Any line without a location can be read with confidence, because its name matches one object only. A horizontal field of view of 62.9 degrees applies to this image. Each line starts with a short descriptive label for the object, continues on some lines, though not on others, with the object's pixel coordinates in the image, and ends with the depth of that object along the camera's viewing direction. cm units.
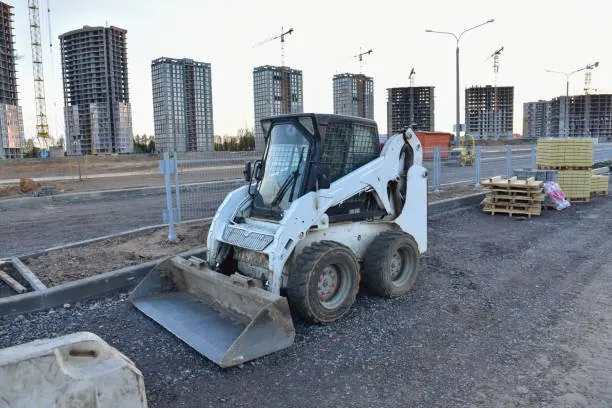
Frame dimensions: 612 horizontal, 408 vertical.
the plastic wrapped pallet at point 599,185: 1539
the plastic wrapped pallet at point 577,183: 1441
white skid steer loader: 498
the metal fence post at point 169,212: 856
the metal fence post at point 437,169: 1538
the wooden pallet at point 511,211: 1217
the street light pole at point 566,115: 4857
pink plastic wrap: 1319
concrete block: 259
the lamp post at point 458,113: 2671
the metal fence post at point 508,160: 1691
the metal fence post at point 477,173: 1683
